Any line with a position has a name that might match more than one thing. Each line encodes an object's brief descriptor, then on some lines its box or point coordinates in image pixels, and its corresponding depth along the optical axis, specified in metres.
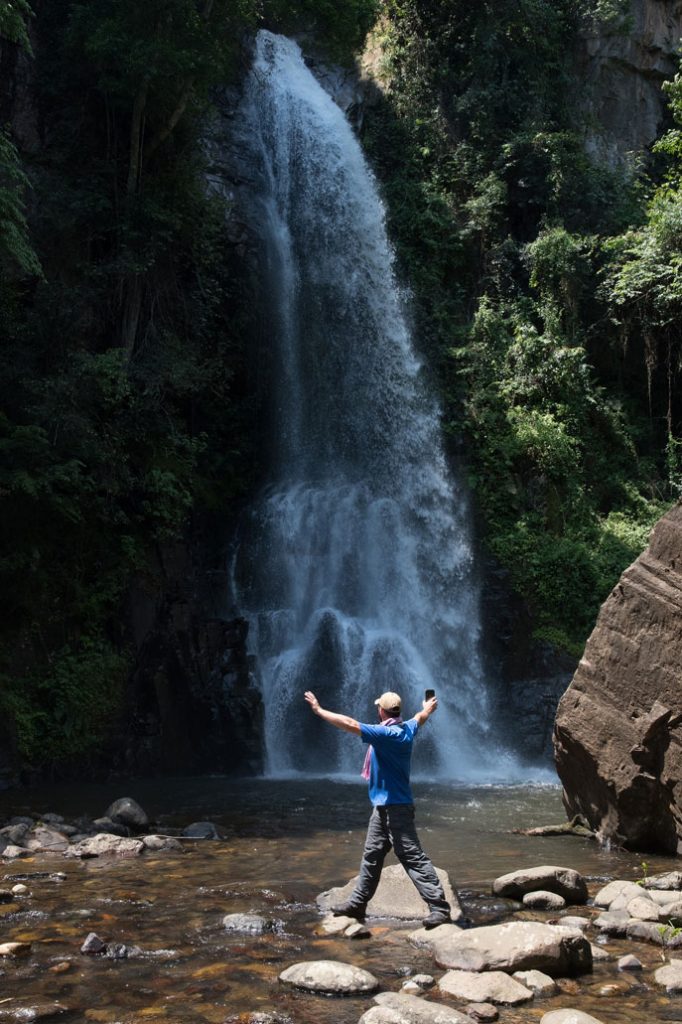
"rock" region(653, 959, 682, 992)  4.97
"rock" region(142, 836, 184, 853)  8.85
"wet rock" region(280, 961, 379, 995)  5.04
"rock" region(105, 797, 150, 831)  9.80
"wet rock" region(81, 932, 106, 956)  5.66
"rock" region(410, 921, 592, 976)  5.18
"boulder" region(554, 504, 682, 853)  8.12
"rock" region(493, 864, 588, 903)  6.66
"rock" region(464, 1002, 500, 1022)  4.59
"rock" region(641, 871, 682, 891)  6.88
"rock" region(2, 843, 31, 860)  8.50
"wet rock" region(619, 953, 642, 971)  5.30
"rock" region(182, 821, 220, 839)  9.47
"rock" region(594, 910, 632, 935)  5.91
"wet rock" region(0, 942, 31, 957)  5.60
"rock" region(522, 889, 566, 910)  6.54
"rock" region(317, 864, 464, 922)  6.42
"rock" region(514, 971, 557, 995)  4.99
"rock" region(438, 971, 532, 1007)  4.85
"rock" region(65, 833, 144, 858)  8.60
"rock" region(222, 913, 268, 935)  6.14
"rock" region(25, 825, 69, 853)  8.86
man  6.19
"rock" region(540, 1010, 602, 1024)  4.34
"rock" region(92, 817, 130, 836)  9.59
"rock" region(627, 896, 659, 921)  6.06
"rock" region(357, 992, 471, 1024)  4.44
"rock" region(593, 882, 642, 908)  6.51
